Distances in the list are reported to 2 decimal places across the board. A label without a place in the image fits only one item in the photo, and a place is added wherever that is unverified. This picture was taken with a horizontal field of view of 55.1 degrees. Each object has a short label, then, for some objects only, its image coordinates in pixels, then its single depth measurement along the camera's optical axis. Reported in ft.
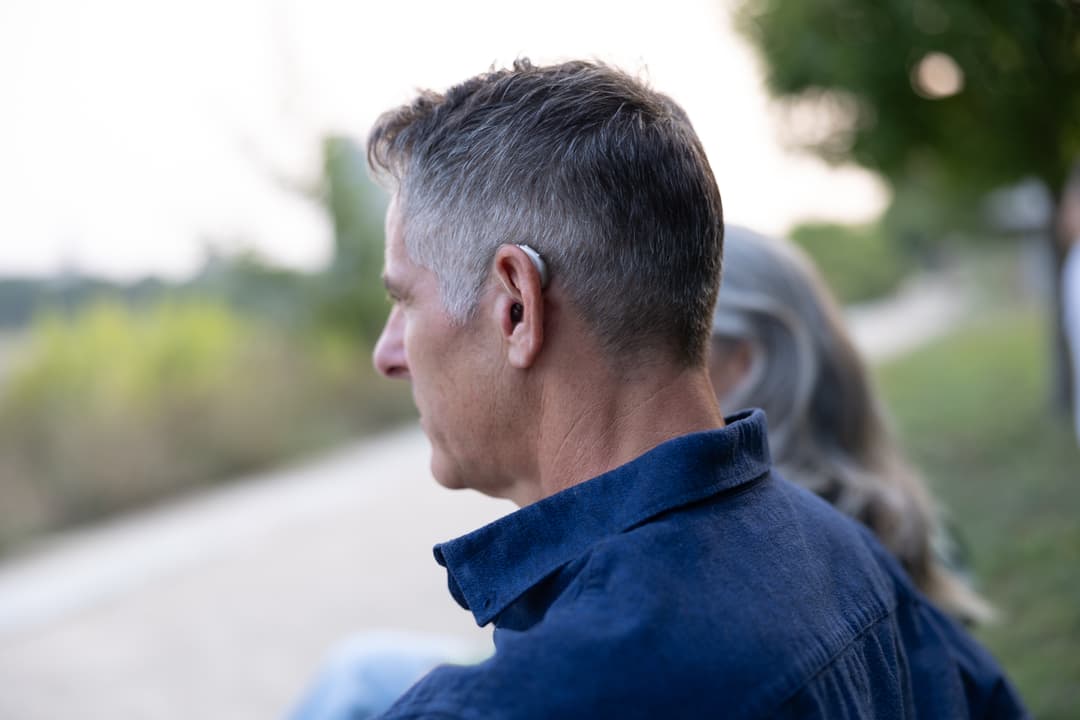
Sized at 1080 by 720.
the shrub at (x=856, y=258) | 85.46
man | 3.06
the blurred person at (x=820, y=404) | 6.89
